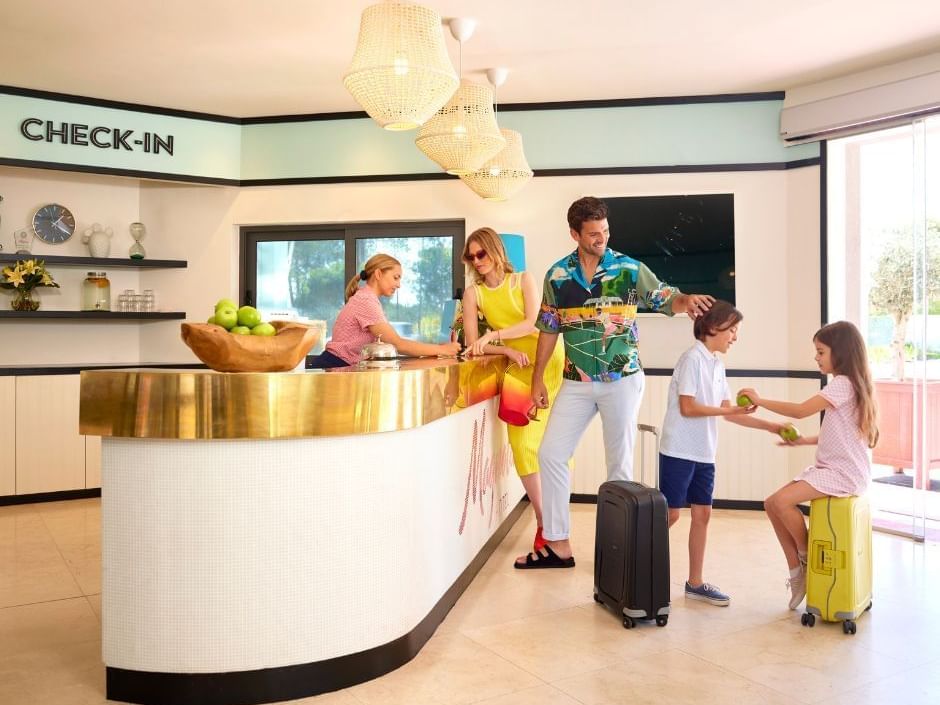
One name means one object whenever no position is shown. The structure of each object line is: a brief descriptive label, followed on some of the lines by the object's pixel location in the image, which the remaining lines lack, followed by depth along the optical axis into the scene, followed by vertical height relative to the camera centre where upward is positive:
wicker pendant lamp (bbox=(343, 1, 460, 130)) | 3.12 +1.12
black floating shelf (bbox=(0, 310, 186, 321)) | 5.45 +0.27
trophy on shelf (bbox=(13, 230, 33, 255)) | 5.57 +0.77
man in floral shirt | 3.44 +0.08
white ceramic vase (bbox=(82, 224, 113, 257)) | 5.79 +0.79
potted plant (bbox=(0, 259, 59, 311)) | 5.45 +0.50
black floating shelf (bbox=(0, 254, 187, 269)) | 5.56 +0.65
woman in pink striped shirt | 3.57 +0.10
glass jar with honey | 5.84 +0.45
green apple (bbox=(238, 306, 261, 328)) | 2.42 +0.11
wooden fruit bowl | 2.27 +0.02
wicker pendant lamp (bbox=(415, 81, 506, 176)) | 4.04 +1.10
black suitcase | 2.95 -0.73
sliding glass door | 4.60 +0.42
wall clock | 5.73 +0.92
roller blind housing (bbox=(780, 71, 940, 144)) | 4.50 +1.44
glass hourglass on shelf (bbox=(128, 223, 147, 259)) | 5.91 +0.85
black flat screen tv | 5.34 +0.78
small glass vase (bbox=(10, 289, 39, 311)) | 5.50 +0.36
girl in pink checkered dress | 2.97 -0.24
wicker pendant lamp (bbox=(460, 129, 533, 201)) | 4.79 +1.07
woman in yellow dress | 3.85 +0.19
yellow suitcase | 2.92 -0.74
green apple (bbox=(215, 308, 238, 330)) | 2.38 +0.11
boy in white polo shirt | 3.20 -0.27
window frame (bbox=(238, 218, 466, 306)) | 5.86 +0.88
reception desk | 2.22 -0.48
